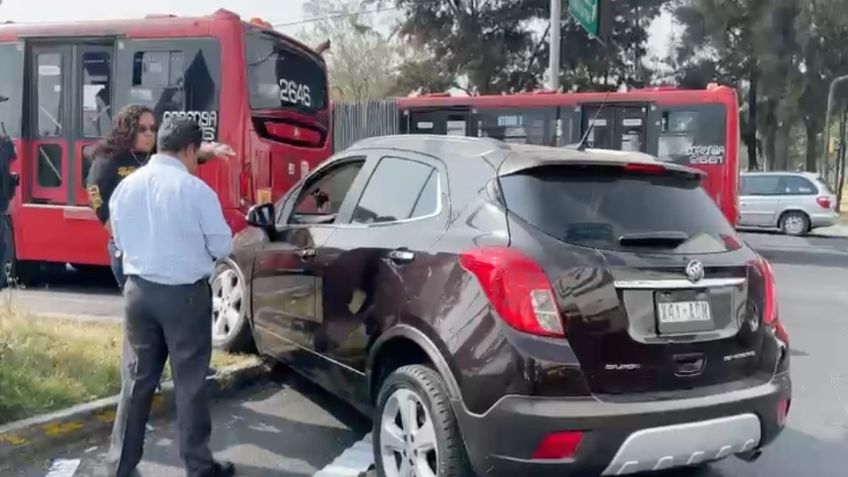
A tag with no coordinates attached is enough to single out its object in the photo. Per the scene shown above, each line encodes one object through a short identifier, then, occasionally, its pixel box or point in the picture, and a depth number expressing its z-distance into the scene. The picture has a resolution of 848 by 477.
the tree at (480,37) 28.19
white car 21.56
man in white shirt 3.97
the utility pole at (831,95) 28.56
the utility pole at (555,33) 16.86
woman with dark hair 5.06
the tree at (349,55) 34.72
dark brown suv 3.43
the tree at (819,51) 28.47
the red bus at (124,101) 8.77
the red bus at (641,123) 14.49
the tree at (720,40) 29.52
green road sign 14.38
